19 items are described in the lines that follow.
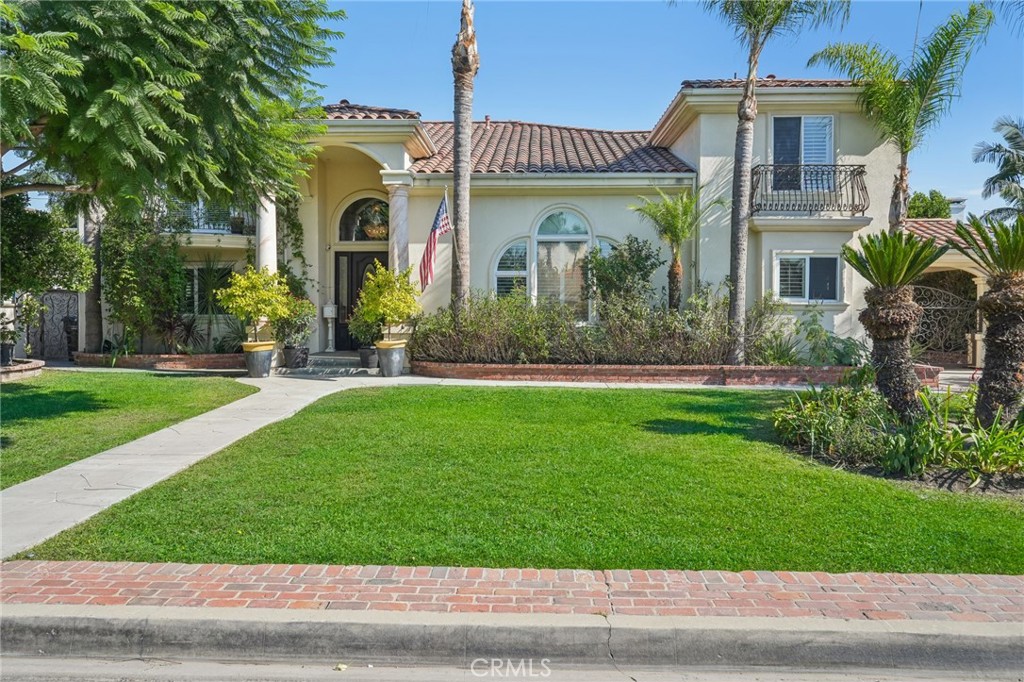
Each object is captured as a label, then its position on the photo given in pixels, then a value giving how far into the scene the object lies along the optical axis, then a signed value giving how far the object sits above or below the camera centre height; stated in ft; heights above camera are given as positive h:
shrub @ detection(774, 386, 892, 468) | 23.62 -3.58
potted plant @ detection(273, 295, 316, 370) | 48.52 -0.59
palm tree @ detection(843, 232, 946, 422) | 25.20 +0.71
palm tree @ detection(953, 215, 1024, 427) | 24.09 +0.24
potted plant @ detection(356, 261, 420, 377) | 44.60 +1.27
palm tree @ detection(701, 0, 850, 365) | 43.45 +15.04
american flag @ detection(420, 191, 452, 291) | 46.96 +5.76
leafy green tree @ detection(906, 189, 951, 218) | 99.04 +17.82
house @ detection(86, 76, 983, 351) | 50.03 +9.96
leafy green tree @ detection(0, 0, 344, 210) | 19.38 +7.49
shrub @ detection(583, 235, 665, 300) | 48.96 +4.17
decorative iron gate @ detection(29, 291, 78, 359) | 64.13 -0.66
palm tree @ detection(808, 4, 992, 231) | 46.65 +17.58
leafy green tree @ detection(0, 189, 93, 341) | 31.32 +3.58
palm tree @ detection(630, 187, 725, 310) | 46.55 +7.28
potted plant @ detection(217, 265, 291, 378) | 44.65 +1.27
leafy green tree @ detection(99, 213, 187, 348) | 51.26 +3.59
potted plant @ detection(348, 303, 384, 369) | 46.62 -0.55
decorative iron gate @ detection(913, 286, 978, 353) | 61.98 +0.39
